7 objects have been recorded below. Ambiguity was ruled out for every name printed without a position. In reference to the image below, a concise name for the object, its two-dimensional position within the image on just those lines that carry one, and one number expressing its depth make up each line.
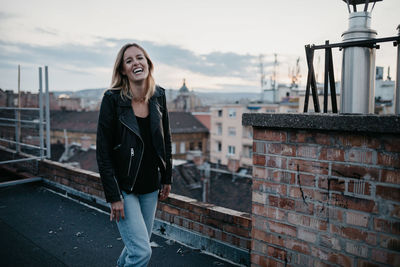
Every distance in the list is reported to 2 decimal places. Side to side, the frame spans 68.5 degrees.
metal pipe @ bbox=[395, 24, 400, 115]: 1.92
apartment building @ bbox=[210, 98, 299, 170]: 35.28
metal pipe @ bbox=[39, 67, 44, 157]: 4.88
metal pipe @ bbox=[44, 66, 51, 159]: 4.89
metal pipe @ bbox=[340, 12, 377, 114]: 2.08
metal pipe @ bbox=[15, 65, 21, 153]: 5.54
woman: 1.99
